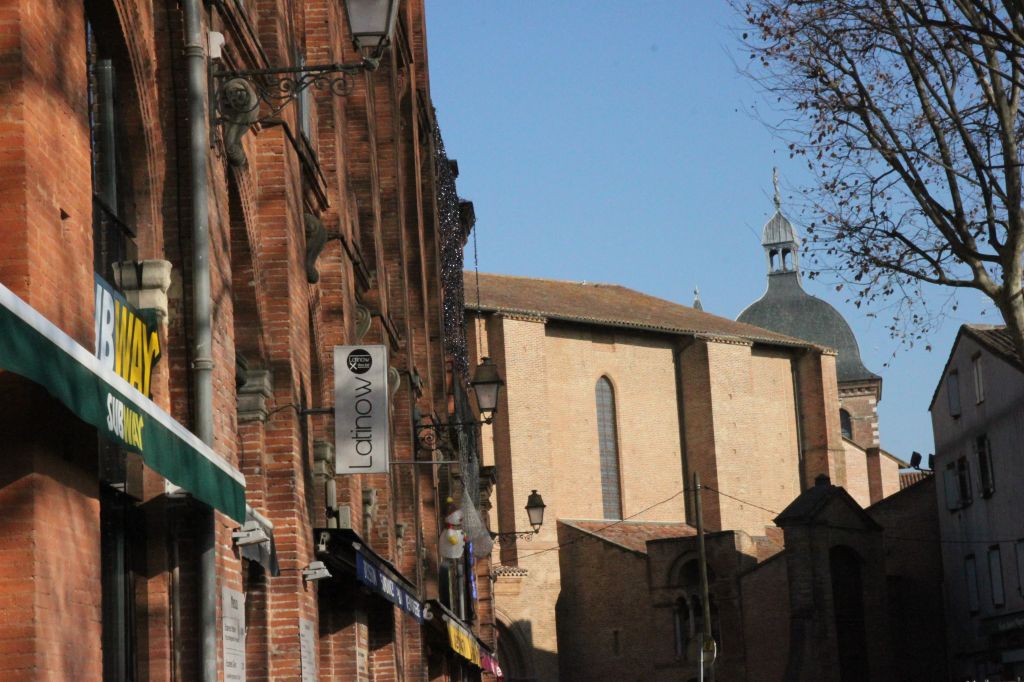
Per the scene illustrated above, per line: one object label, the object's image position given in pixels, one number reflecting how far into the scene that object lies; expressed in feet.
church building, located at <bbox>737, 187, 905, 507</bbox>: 283.18
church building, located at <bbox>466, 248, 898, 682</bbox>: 164.86
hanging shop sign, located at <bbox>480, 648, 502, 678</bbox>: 103.86
